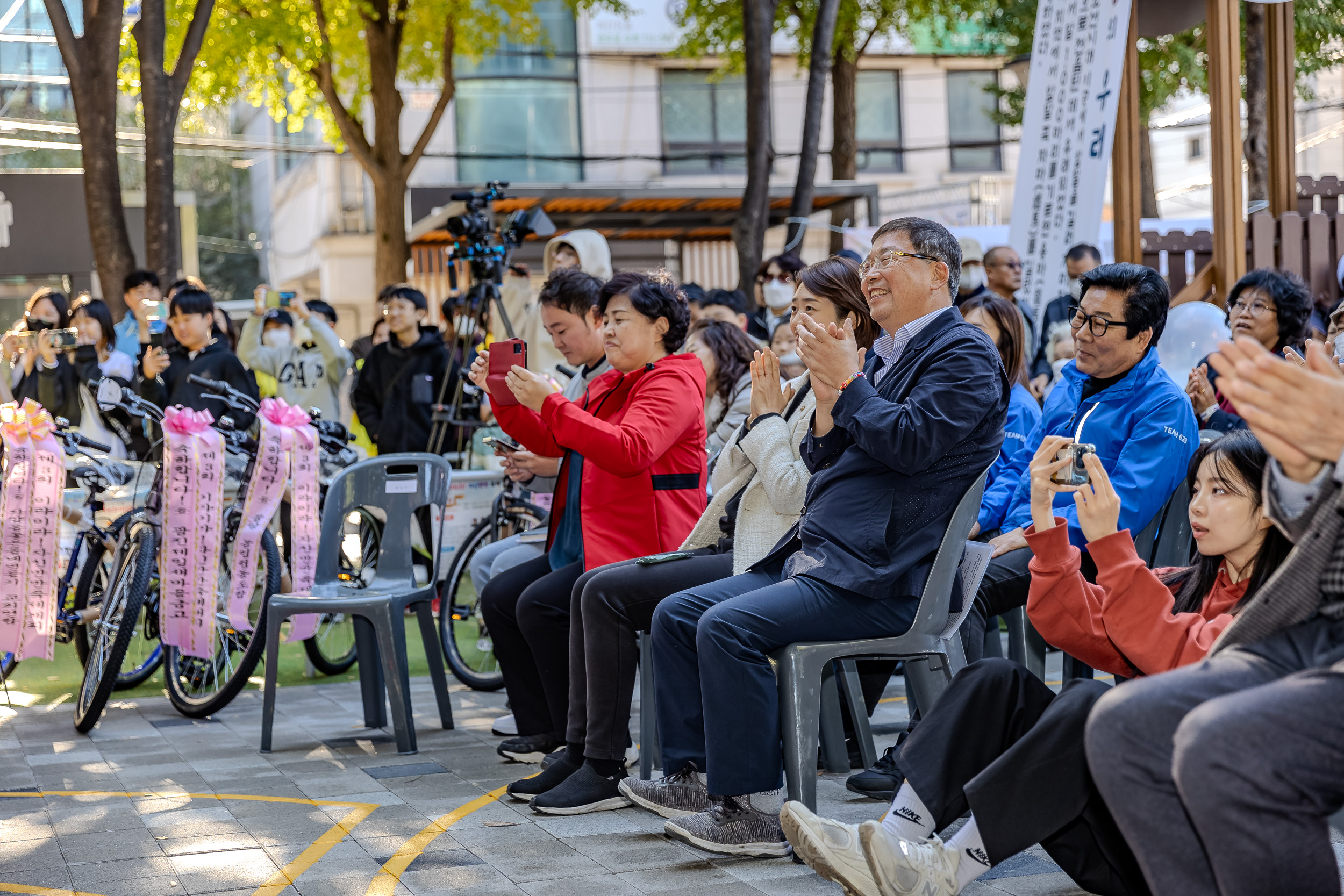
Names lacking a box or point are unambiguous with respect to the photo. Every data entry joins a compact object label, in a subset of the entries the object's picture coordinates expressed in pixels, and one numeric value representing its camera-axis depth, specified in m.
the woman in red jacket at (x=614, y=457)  4.31
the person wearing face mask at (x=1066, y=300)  7.83
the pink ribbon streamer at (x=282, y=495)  5.82
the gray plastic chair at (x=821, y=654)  3.62
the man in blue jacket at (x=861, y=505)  3.52
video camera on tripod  7.93
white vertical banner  8.38
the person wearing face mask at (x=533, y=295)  7.51
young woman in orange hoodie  2.87
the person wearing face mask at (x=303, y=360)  9.33
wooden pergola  8.27
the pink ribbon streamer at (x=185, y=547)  5.70
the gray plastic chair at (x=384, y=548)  5.34
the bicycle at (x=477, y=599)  6.34
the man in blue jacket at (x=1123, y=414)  4.12
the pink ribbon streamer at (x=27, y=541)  5.82
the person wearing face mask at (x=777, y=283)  7.55
